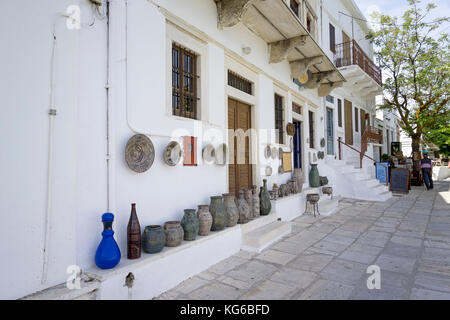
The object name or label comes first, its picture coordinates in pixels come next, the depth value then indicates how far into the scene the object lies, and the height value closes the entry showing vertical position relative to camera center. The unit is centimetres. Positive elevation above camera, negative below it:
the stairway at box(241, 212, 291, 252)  420 -105
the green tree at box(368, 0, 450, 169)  1308 +483
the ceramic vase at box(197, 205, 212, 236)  354 -65
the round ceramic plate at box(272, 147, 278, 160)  630 +39
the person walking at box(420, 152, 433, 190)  1210 -23
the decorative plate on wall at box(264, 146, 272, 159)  591 +39
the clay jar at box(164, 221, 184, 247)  305 -72
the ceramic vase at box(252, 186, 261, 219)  482 -64
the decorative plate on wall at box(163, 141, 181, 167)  332 +22
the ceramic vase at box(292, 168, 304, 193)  706 -22
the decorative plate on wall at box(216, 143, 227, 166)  435 +26
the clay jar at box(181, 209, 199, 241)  329 -67
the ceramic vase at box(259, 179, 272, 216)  507 -62
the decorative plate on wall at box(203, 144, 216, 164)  407 +26
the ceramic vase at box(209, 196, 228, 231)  380 -61
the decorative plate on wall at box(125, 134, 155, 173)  287 +20
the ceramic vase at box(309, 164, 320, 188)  822 -28
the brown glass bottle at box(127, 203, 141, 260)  271 -66
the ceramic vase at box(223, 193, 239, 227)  404 -60
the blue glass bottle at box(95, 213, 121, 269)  244 -71
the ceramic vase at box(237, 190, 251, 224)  441 -67
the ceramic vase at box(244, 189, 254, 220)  466 -48
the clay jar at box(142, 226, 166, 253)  283 -72
